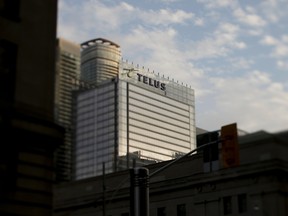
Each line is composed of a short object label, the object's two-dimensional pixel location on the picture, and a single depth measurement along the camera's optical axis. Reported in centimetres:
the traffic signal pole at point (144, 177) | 1953
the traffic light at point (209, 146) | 2182
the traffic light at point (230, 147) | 2027
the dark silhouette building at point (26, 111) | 1759
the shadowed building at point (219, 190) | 4403
